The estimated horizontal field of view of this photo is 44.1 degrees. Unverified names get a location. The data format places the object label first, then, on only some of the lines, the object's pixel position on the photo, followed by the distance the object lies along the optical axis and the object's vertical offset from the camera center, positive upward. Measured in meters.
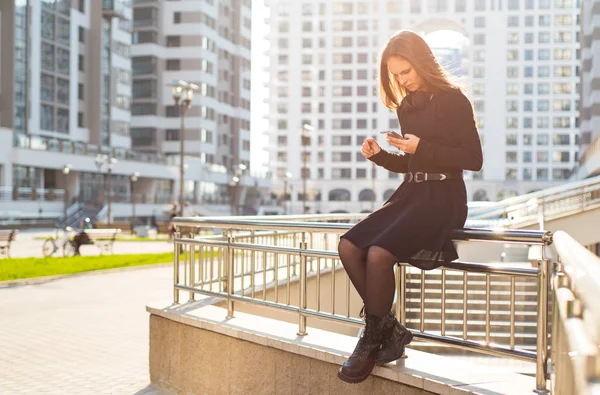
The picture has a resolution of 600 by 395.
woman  4.18 -0.03
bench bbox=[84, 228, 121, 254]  24.70 -1.34
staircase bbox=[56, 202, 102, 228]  54.03 -1.56
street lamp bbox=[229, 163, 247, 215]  87.96 +0.64
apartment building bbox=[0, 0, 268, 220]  57.62 +7.68
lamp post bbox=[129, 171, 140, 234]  63.81 +0.33
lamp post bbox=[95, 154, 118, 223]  54.92 +2.74
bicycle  24.00 -1.72
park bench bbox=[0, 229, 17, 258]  21.76 -1.26
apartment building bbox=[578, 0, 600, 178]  66.56 +11.68
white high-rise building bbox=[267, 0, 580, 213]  112.00 +17.08
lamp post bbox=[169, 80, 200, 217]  29.81 +4.32
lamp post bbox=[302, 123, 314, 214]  45.56 +4.13
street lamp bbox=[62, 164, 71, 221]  55.04 -0.01
